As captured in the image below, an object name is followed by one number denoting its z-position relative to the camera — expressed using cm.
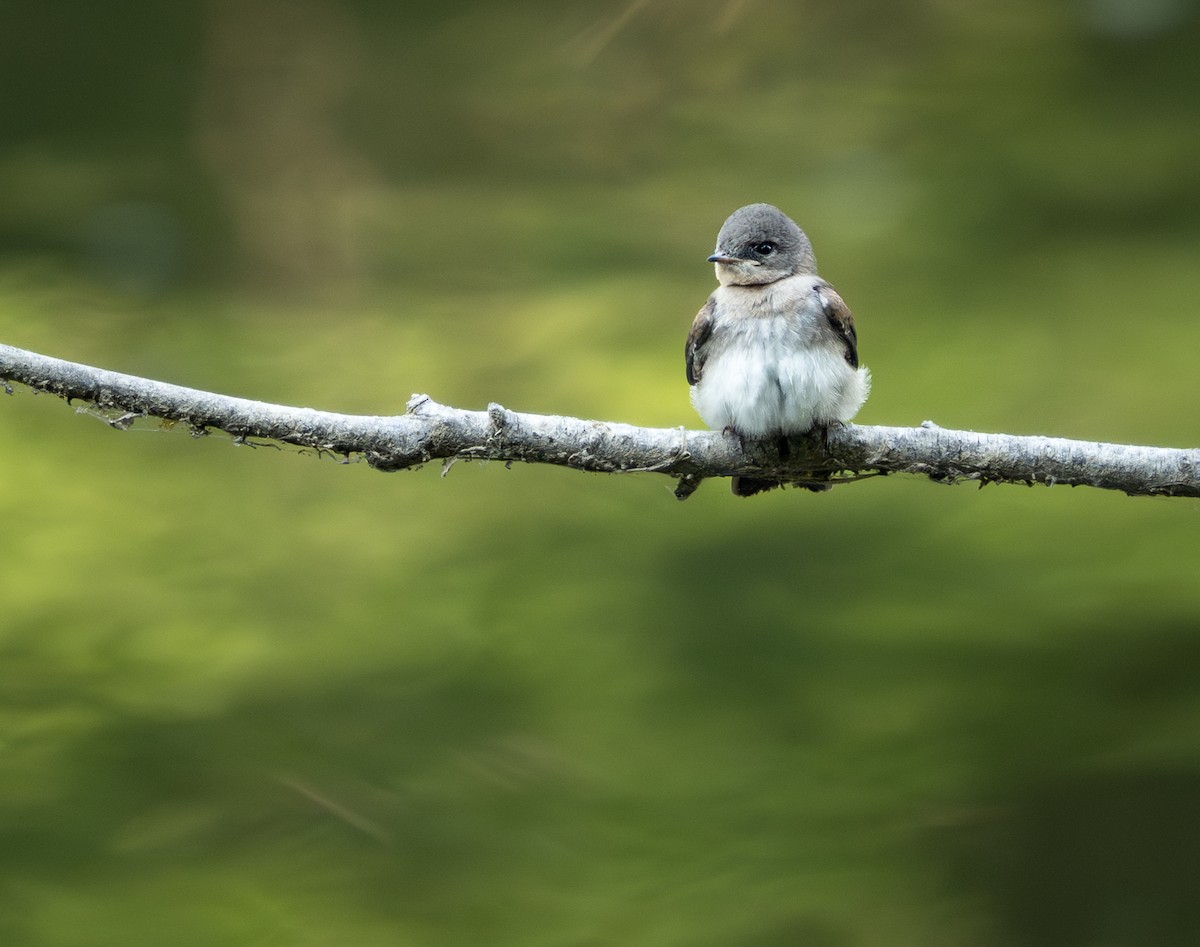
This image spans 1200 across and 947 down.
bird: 681
